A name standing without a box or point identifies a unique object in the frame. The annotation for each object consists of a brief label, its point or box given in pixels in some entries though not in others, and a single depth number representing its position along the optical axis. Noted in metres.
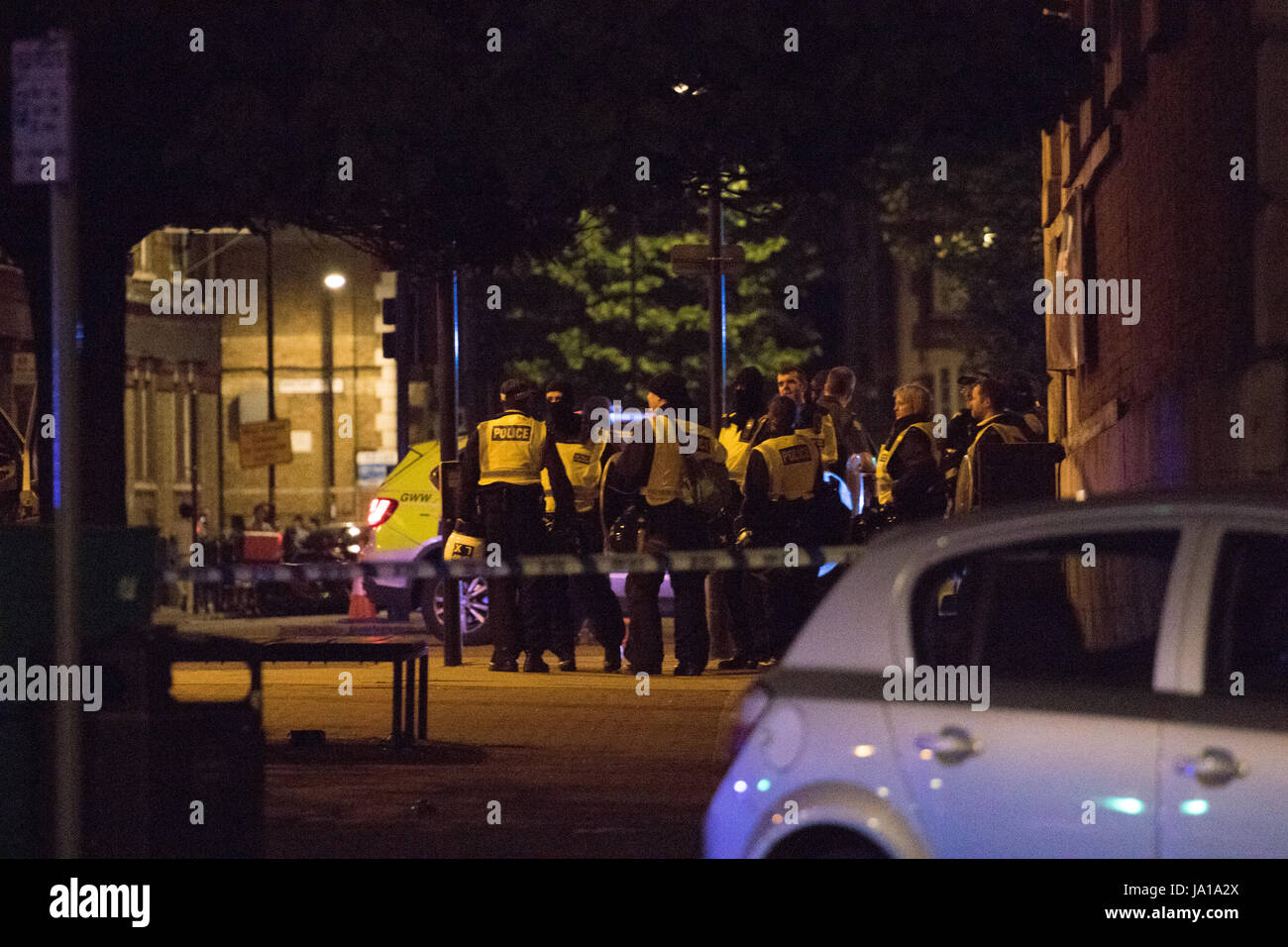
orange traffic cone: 28.33
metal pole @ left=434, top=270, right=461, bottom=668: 18.66
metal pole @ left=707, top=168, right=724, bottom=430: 21.98
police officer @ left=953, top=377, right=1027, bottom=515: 14.72
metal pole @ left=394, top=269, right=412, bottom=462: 19.91
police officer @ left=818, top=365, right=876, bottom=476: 17.39
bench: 8.40
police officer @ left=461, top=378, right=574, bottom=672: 17.64
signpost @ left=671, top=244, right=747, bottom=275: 21.78
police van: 22.73
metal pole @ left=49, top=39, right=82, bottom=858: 7.16
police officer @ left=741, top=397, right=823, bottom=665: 16.70
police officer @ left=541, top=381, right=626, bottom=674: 17.77
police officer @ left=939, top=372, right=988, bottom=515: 16.36
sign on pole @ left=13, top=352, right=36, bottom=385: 40.16
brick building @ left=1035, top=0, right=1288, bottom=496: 13.04
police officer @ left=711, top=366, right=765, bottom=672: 17.64
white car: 5.84
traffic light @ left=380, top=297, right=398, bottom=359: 19.96
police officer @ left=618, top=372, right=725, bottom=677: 16.80
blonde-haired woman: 15.91
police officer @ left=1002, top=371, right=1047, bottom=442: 15.64
